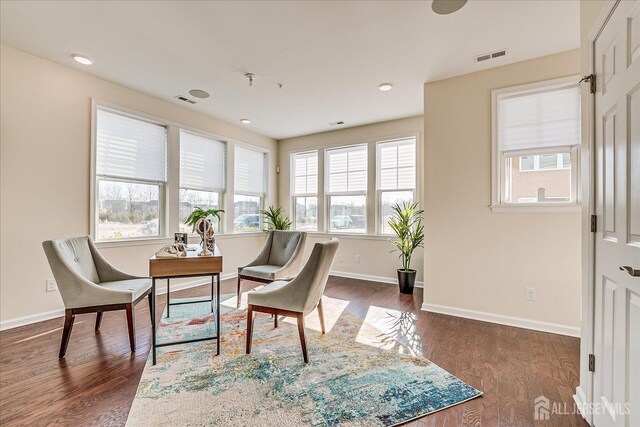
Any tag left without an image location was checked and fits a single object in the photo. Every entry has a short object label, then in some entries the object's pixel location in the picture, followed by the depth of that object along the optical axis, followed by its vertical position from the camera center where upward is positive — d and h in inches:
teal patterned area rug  62.0 -43.6
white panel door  45.3 -0.6
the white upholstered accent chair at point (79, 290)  84.7 -24.8
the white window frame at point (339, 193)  197.9 +14.3
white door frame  60.7 -5.3
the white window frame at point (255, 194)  199.5 +13.4
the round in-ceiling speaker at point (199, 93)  144.5 +60.9
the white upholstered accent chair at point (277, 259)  124.9 -22.3
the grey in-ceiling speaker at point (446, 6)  81.8 +60.5
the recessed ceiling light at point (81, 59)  113.0 +60.6
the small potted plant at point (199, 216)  100.4 -1.4
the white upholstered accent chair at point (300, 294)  83.4 -24.5
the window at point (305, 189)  223.1 +18.5
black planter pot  159.6 -36.9
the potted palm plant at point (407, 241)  160.2 -15.4
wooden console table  81.2 -16.5
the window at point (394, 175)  183.8 +25.5
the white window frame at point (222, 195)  192.2 +11.5
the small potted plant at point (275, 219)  215.4 -5.0
